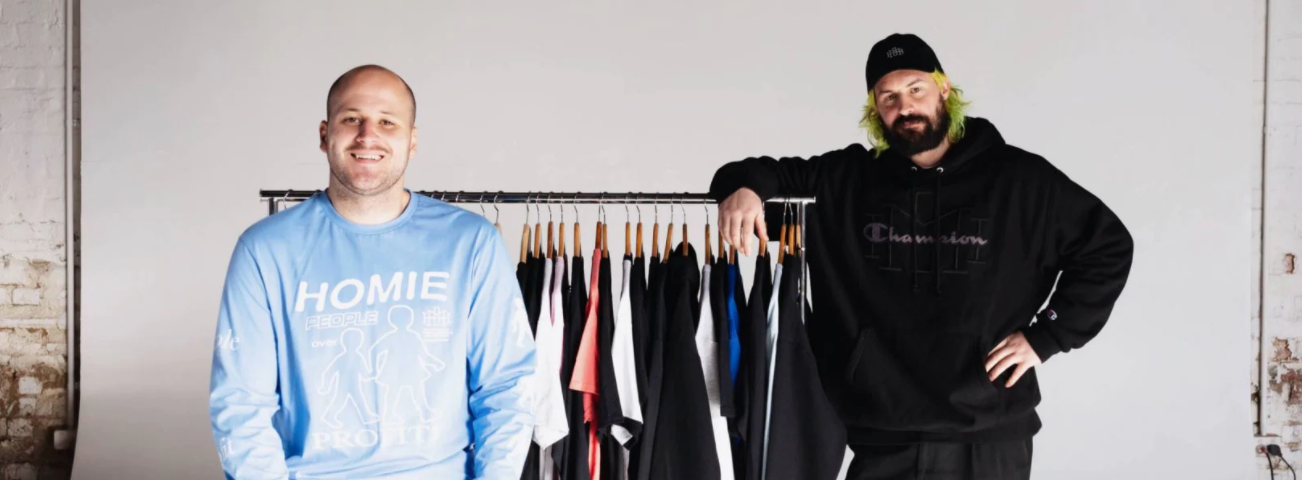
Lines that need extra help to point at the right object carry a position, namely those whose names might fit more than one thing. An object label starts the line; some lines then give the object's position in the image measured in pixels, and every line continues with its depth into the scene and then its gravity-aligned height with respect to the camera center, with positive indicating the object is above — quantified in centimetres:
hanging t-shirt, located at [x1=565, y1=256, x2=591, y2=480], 256 -45
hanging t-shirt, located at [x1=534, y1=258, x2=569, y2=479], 252 -39
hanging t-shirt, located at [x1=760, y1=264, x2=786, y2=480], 250 -27
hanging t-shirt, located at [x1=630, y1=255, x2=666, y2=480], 252 -33
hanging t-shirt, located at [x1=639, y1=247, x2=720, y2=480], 249 -45
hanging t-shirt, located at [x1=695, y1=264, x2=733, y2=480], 255 -32
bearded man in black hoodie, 238 -11
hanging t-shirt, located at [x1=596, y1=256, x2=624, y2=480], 251 -40
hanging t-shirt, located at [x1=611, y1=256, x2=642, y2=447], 253 -37
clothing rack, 262 +9
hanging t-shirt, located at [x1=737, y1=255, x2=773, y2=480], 250 -38
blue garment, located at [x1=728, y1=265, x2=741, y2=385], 255 -27
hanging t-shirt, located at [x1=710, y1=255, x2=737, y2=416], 253 -23
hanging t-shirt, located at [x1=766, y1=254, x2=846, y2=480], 247 -45
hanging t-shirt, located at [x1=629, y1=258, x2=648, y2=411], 254 -22
